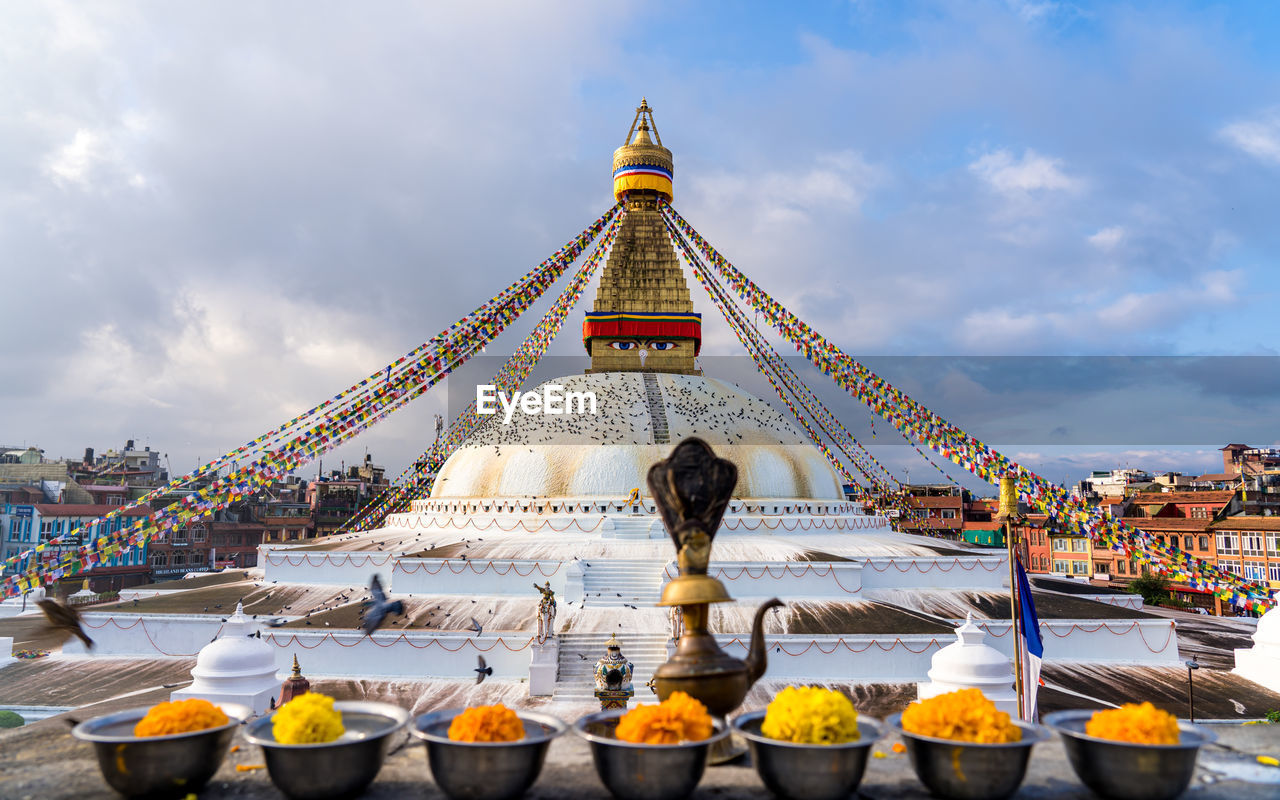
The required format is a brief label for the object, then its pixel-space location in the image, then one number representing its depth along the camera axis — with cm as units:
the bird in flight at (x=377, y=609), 1226
